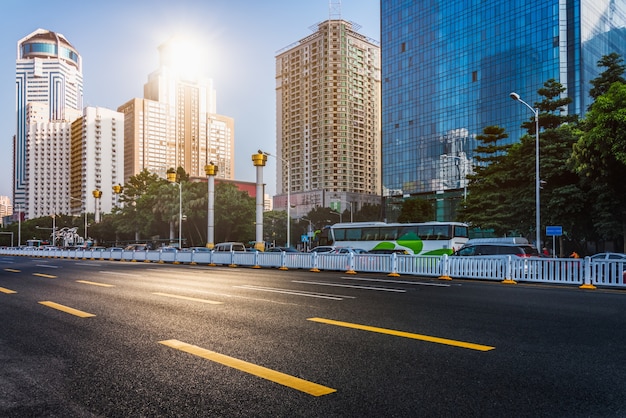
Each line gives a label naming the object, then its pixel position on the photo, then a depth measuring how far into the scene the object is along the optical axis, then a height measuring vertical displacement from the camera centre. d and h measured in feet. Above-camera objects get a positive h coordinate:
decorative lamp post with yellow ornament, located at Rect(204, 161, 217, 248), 171.83 +9.63
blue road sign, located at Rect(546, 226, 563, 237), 90.54 -1.64
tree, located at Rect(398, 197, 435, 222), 259.39 +5.06
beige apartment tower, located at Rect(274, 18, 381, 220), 485.97 +101.27
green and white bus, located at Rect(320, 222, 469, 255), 112.68 -3.71
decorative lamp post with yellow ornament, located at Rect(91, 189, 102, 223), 250.57 +13.51
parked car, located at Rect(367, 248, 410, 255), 100.37 -6.11
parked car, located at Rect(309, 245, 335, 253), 112.33 -6.34
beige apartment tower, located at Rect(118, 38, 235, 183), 621.31 +106.40
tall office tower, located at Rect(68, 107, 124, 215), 564.71 +73.26
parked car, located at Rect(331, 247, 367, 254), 107.65 -6.48
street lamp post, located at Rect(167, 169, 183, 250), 174.40 +15.73
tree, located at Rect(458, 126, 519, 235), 118.11 +5.31
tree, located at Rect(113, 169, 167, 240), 254.68 +6.34
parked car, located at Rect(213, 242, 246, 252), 113.60 -6.01
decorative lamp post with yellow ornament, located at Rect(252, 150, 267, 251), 148.13 +10.17
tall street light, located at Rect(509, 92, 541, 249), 92.73 +4.73
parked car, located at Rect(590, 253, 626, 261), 75.69 -5.43
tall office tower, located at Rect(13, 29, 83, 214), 604.49 +91.03
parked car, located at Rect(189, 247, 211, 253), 104.65 -6.38
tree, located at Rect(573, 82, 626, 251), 73.72 +10.19
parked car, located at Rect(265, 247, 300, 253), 123.44 -7.15
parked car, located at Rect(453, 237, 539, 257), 72.56 -4.19
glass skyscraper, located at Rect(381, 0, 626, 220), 247.50 +83.18
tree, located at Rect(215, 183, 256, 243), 234.58 +2.54
